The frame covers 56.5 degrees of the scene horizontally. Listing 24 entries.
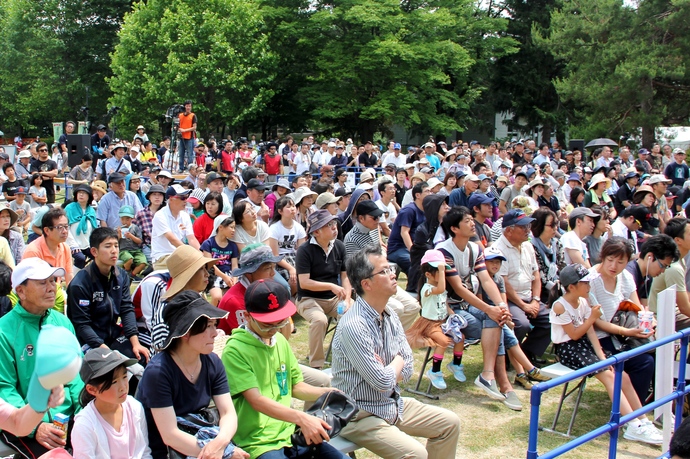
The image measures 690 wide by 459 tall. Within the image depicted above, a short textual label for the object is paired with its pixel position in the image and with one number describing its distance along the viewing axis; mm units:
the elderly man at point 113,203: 9078
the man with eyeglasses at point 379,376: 3738
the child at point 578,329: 5230
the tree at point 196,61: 30688
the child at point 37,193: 12111
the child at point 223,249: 6965
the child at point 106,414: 3025
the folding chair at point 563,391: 5250
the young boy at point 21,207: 10117
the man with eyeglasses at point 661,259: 5738
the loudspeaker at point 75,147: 16578
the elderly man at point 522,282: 6344
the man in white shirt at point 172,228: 7273
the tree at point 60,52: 40375
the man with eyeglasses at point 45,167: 14289
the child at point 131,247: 8203
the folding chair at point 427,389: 5759
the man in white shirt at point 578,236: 7258
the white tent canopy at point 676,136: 26781
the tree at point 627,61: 23172
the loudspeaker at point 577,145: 20469
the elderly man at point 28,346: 3529
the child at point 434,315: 5707
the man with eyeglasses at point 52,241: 5875
